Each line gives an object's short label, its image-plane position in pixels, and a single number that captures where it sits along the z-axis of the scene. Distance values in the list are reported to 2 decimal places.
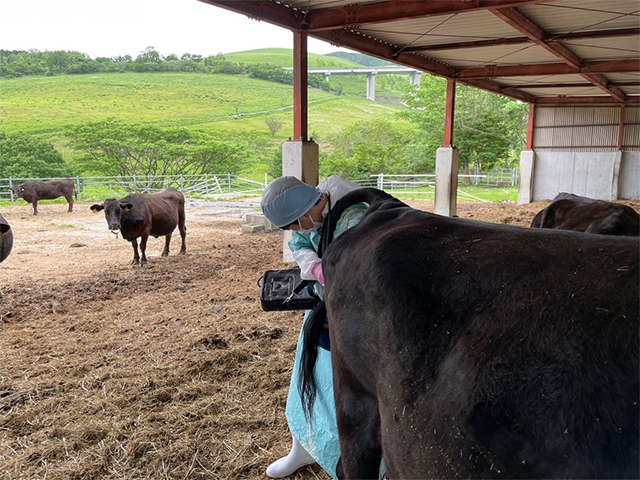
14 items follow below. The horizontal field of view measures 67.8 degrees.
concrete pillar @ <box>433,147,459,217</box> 13.45
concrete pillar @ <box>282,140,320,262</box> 8.05
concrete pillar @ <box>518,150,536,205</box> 18.55
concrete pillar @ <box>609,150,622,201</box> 17.45
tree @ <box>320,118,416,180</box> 34.06
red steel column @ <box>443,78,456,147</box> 13.32
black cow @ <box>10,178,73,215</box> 16.78
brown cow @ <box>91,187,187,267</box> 8.55
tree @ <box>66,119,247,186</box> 28.81
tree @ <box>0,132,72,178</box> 31.20
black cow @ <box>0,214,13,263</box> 7.04
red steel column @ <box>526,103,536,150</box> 18.58
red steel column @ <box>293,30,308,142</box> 7.71
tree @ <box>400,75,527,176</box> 32.44
